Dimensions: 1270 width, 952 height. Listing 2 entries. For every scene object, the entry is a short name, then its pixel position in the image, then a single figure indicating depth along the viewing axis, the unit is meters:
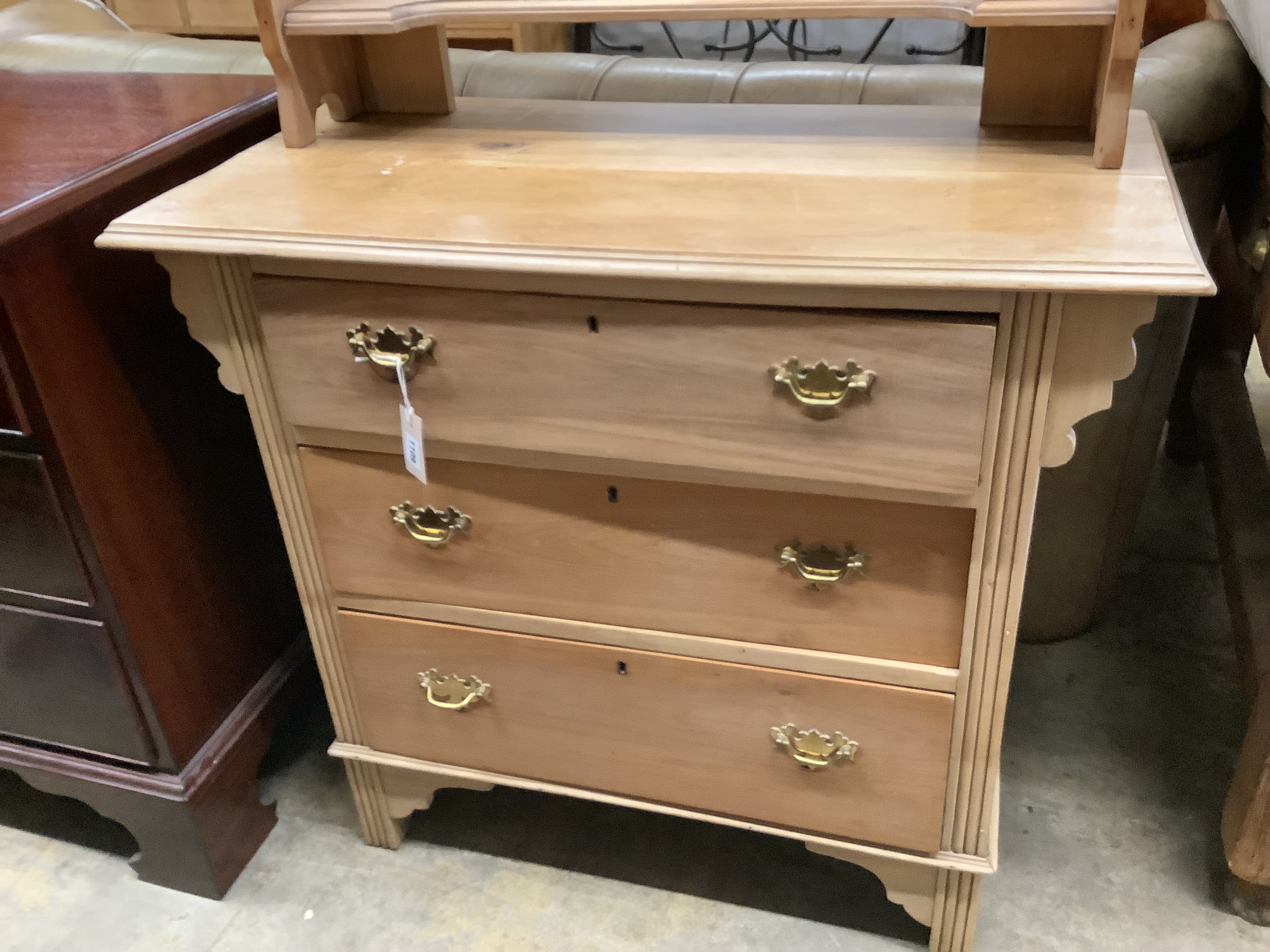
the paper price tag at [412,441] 0.88
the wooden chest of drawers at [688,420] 0.75
